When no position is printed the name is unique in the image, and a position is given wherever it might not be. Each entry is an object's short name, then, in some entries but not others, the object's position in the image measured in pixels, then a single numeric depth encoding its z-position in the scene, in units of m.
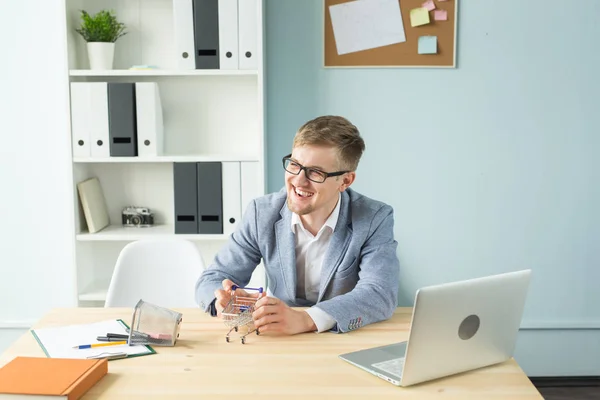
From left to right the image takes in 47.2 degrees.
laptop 1.39
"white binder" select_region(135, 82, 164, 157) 2.89
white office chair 2.41
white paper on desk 1.61
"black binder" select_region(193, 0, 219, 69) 2.85
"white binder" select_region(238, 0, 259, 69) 2.84
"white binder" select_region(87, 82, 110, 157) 2.87
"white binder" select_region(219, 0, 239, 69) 2.84
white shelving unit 3.07
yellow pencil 1.64
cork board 3.13
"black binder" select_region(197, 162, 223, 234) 2.92
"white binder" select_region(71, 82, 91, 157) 2.88
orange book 1.31
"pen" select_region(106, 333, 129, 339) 1.70
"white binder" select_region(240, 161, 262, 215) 2.93
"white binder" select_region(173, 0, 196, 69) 2.86
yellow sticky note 3.11
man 1.96
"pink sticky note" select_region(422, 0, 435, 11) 3.11
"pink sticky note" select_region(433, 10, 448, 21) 3.12
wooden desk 1.41
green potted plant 2.94
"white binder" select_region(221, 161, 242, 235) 2.93
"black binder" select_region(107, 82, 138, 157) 2.88
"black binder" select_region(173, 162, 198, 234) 2.93
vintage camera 3.12
